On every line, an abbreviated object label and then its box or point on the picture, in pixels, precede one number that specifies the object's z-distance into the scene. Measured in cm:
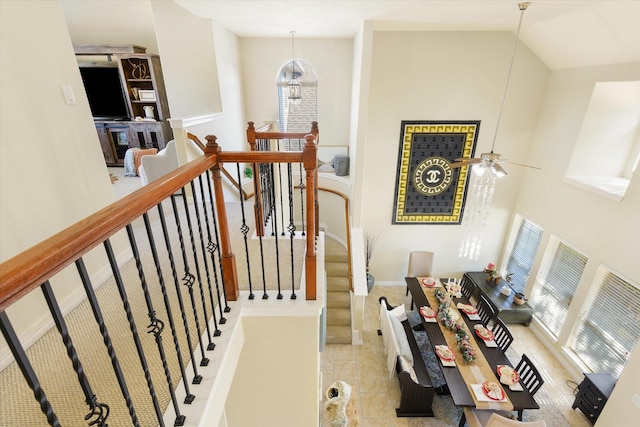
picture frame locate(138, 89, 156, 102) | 600
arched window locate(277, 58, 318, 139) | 591
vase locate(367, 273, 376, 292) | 599
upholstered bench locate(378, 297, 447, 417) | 363
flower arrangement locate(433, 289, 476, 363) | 376
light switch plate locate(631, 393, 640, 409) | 295
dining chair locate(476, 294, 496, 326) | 460
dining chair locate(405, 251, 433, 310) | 579
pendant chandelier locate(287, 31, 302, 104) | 496
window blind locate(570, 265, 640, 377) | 360
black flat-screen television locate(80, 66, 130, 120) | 588
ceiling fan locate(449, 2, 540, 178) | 323
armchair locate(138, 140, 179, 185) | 414
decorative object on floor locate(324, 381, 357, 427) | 328
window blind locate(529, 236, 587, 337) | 441
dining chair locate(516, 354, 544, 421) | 360
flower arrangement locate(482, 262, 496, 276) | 584
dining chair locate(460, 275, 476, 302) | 582
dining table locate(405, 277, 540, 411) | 326
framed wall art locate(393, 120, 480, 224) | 527
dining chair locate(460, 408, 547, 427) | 293
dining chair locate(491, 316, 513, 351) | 424
